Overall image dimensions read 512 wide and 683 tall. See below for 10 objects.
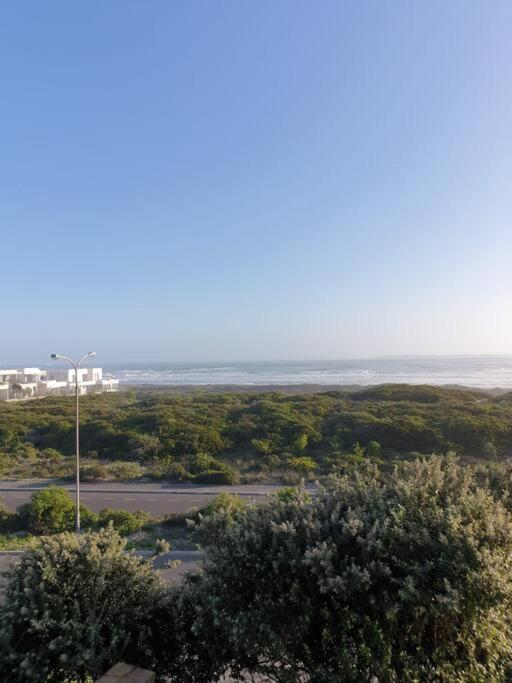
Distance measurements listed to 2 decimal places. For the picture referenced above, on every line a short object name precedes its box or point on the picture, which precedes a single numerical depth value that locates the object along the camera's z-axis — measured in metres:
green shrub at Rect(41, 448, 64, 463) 28.04
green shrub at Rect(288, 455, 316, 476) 23.83
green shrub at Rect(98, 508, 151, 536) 14.63
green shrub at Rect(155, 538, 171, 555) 5.55
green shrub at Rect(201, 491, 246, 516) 13.88
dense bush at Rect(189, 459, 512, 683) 3.85
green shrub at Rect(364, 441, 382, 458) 26.79
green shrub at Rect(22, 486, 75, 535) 15.16
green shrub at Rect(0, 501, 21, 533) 15.23
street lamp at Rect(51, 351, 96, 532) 14.96
